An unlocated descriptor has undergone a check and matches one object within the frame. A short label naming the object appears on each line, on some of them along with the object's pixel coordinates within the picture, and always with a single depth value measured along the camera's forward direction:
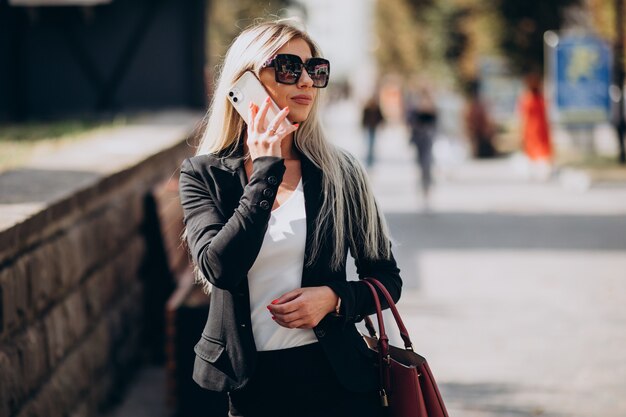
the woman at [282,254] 2.75
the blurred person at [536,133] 20.11
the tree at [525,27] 32.00
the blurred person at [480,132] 26.48
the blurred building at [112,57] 16.39
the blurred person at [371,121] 22.42
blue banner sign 20.77
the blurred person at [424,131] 15.16
